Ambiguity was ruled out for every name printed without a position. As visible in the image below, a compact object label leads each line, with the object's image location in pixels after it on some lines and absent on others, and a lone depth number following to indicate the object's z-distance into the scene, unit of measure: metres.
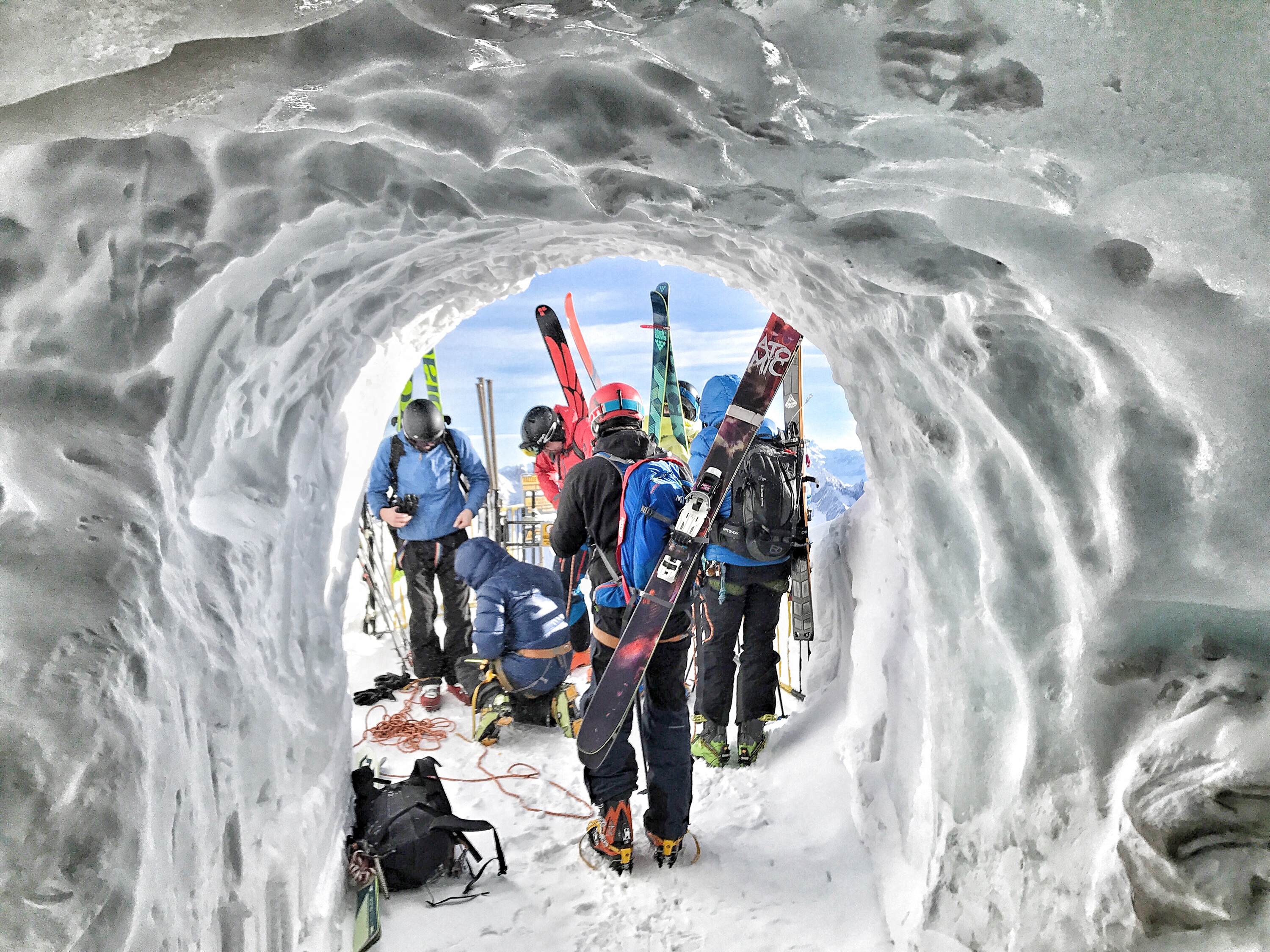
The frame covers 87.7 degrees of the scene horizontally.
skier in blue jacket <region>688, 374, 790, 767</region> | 3.86
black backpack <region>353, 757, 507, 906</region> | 2.90
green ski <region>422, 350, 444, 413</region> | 8.17
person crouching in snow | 4.20
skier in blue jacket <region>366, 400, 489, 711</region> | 4.78
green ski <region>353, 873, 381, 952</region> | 2.59
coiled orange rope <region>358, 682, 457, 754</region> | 4.42
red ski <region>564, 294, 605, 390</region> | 7.01
